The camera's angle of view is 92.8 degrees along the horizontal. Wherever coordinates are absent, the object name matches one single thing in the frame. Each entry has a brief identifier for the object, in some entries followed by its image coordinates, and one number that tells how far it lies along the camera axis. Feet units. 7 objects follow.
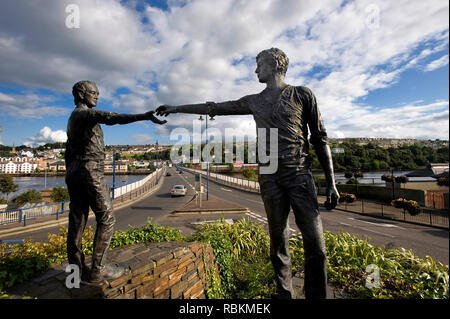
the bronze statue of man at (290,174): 7.06
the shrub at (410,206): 28.68
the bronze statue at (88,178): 8.41
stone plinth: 8.20
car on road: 71.61
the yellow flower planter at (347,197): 42.11
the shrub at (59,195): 54.75
